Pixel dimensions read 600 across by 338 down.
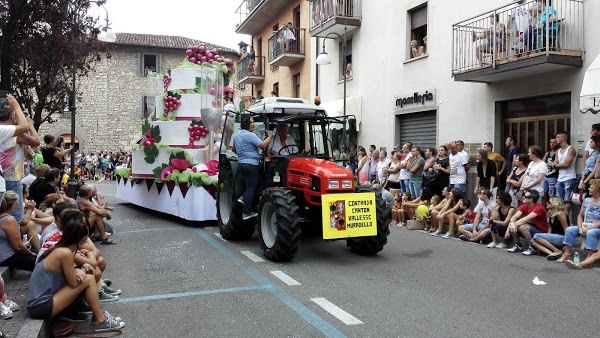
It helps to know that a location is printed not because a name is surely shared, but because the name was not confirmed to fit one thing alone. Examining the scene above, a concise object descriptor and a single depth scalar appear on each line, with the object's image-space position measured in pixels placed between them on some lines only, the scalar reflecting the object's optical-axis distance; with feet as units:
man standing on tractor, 28.73
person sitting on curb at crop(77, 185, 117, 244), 30.60
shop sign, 52.79
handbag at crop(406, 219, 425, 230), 41.01
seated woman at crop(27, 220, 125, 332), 15.84
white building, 37.58
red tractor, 25.43
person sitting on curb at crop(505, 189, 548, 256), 30.17
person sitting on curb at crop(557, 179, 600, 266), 26.71
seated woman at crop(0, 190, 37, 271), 19.76
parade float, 38.91
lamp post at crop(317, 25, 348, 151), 57.41
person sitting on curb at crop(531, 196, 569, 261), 29.05
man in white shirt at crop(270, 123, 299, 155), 29.12
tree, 34.12
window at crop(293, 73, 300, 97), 87.15
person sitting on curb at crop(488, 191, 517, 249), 32.07
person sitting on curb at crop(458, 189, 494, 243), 33.71
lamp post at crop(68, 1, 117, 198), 45.14
